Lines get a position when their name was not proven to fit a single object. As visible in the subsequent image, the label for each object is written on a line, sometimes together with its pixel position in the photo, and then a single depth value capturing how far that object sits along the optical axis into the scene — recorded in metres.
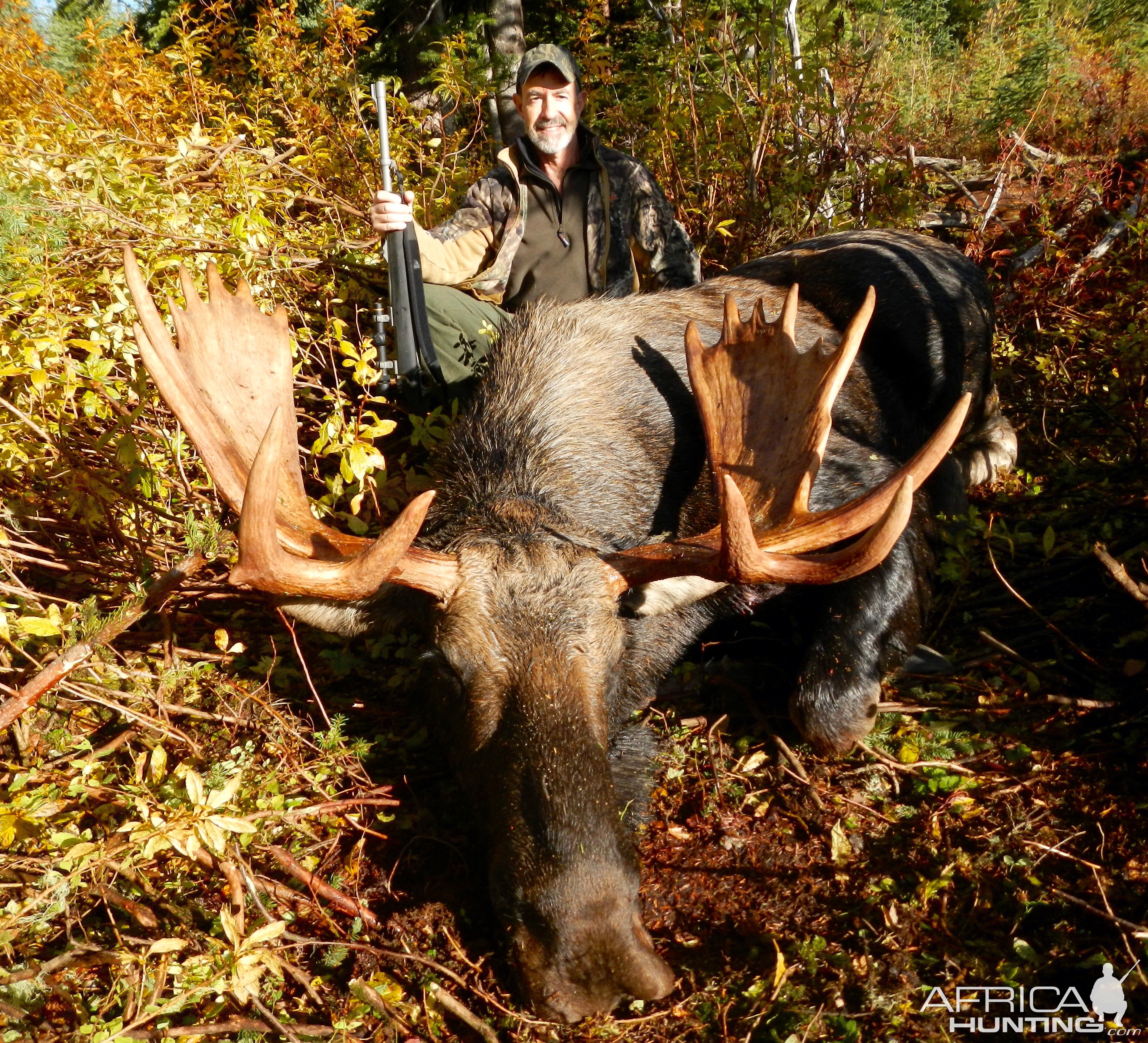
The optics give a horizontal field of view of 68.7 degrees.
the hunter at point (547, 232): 5.62
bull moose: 2.65
